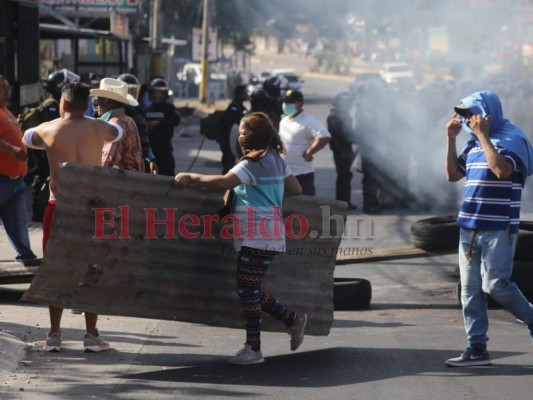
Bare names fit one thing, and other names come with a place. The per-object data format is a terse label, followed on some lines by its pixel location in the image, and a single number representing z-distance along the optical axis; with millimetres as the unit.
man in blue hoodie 14344
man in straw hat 16453
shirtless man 15016
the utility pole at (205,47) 77562
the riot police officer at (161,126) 29328
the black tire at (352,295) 19266
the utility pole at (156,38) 64312
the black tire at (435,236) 20125
